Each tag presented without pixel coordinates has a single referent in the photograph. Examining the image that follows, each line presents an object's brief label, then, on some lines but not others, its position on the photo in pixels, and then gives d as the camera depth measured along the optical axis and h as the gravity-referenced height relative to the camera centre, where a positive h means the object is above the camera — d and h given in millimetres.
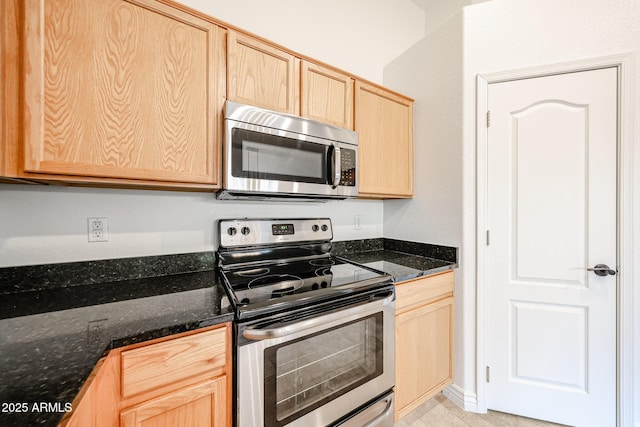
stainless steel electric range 1023 -546
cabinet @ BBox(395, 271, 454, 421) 1580 -816
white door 1545 -213
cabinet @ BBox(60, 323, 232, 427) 776 -559
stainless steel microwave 1295 +305
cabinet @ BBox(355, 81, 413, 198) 1853 +521
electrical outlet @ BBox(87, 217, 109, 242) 1290 -85
